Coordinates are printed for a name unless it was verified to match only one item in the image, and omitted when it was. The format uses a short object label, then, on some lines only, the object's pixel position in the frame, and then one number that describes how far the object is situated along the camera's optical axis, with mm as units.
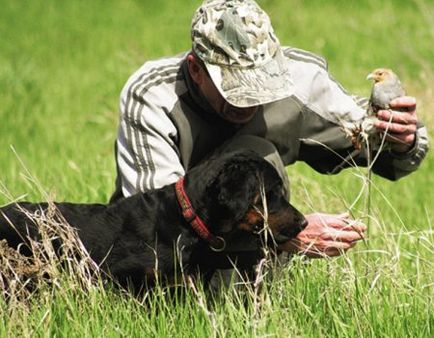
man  9664
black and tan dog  9406
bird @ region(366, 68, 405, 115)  9719
